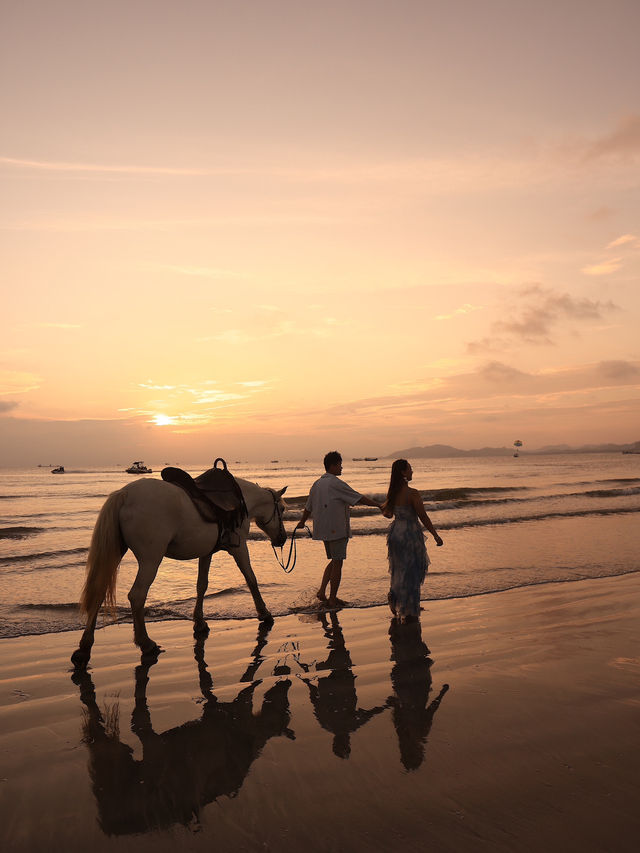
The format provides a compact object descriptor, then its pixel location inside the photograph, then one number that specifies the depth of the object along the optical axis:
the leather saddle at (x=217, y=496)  7.65
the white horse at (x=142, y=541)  6.54
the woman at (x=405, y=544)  8.06
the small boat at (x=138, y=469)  94.66
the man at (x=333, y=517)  9.40
